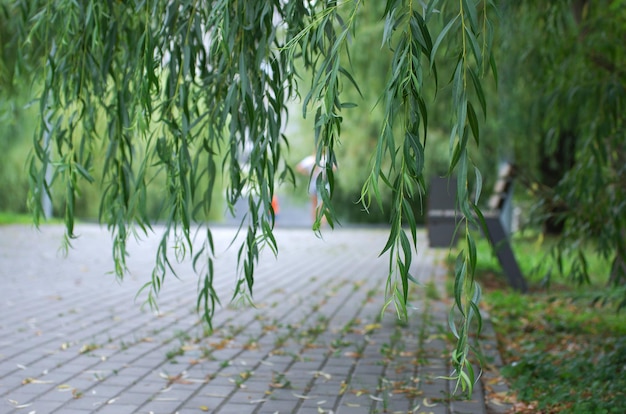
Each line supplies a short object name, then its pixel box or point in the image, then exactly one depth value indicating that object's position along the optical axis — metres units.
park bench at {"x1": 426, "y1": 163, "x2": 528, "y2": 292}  9.20
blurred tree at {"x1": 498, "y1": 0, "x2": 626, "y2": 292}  5.70
